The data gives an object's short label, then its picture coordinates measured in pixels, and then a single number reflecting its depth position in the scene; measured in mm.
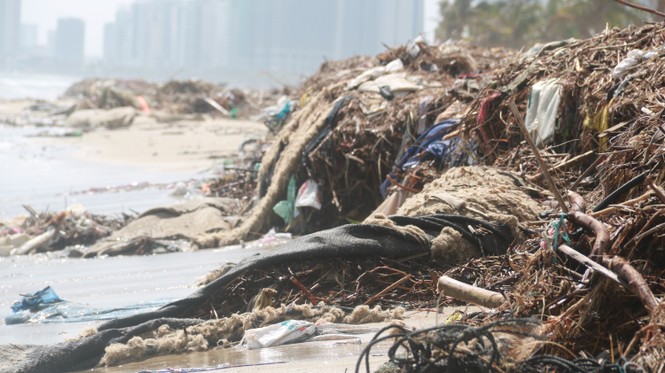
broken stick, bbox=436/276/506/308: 9141
